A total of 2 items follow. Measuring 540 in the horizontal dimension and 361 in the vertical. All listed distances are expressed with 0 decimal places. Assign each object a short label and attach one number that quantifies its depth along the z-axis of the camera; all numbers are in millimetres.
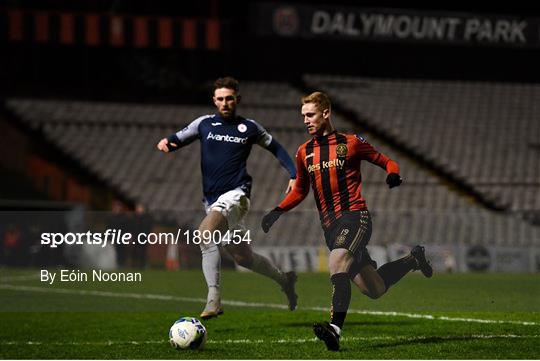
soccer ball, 17750
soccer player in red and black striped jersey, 17516
